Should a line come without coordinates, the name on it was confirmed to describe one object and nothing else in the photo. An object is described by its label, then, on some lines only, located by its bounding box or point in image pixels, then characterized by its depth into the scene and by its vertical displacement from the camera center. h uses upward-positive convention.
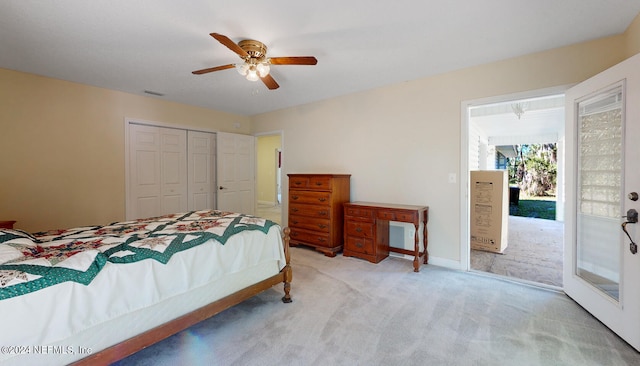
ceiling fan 2.35 +1.06
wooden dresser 3.80 -0.43
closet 4.23 +0.17
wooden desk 3.22 -0.63
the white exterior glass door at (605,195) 1.84 -0.12
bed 1.22 -0.59
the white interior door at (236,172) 5.11 +0.16
